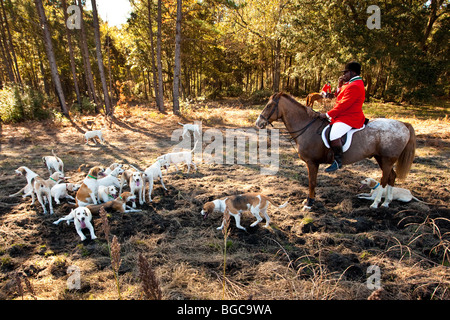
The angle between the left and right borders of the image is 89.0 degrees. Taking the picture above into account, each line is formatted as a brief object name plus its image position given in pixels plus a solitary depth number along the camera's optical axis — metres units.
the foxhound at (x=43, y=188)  5.52
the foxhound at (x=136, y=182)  5.81
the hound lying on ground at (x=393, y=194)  5.76
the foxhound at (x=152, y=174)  6.42
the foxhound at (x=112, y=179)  6.17
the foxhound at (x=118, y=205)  5.43
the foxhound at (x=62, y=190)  5.75
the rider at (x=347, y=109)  5.18
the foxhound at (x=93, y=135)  11.75
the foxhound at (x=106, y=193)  5.82
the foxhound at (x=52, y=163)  7.62
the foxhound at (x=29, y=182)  6.16
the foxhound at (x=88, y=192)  5.61
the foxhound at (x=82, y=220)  4.65
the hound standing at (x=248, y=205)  4.99
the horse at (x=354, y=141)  5.56
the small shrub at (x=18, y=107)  15.80
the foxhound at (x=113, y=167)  7.11
